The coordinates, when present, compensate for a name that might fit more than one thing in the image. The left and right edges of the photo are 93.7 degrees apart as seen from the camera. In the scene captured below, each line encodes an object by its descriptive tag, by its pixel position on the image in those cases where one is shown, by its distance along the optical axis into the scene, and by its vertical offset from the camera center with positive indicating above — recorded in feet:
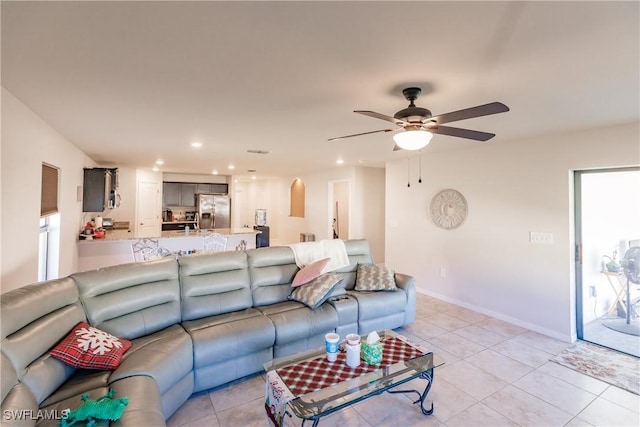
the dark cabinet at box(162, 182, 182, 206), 27.20 +2.18
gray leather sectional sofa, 5.17 -2.88
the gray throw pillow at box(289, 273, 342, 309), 9.83 -2.46
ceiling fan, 6.77 +2.23
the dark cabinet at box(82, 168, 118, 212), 15.64 +1.43
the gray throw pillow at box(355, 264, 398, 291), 11.69 -2.41
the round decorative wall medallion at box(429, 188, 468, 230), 14.74 +0.51
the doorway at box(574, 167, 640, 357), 10.57 -1.34
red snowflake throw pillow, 5.83 -2.69
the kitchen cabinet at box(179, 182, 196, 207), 27.86 +2.17
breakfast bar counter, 15.24 -1.59
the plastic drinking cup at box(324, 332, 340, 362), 7.20 -3.12
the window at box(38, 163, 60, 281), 10.26 -0.36
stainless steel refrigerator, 27.48 +0.69
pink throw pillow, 10.55 -1.96
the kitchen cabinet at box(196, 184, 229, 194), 28.45 +2.78
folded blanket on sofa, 11.60 -1.40
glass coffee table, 5.82 -3.49
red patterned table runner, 6.31 -3.45
